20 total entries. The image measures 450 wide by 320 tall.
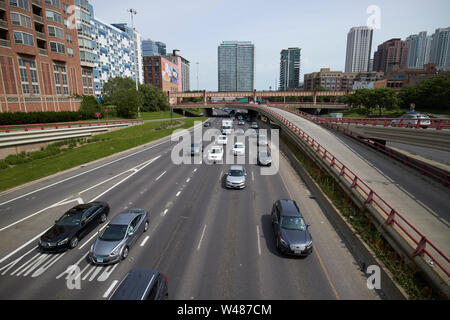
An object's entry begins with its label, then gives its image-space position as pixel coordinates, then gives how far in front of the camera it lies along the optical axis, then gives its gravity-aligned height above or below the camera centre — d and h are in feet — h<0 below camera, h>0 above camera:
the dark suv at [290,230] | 37.96 -20.57
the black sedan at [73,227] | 39.63 -20.84
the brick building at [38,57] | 135.95 +33.95
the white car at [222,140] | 129.90 -16.33
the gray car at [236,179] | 67.35 -19.55
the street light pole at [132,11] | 180.96 +74.19
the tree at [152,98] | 293.02 +14.74
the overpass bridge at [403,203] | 31.07 -17.42
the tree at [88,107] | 168.48 +2.34
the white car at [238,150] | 107.65 -18.00
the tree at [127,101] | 204.74 +7.69
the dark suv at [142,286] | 26.81 -20.35
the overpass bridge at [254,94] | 334.44 +22.88
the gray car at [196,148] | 109.05 -17.69
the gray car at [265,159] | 90.95 -18.89
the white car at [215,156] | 96.99 -18.57
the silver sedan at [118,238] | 36.42 -20.84
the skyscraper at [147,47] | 642.22 +168.52
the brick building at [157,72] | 443.98 +72.06
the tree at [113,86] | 246.88 +25.37
